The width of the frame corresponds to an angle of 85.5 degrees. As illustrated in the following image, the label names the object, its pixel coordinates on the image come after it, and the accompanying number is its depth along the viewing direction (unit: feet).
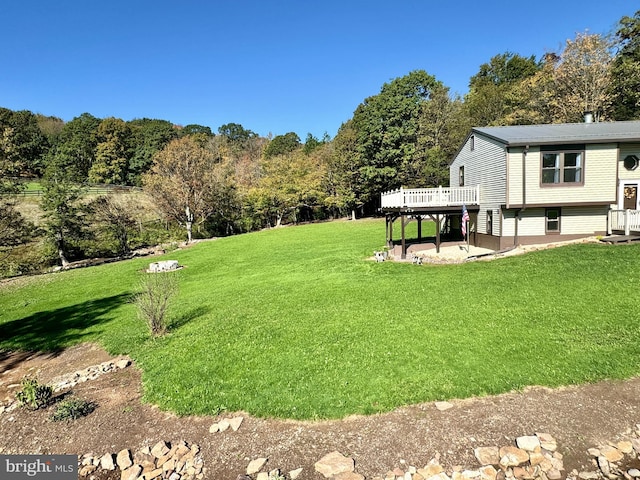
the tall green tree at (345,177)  140.05
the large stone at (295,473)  13.00
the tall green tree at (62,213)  77.56
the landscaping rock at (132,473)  13.62
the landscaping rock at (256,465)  13.35
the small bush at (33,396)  19.01
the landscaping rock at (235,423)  16.07
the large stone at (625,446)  13.29
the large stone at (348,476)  12.72
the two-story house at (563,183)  51.75
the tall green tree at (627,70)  91.76
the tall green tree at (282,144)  211.00
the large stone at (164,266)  63.10
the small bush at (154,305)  28.89
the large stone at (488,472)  12.51
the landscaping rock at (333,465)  13.04
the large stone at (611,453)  12.99
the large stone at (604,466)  12.41
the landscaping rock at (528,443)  13.55
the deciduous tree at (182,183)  106.11
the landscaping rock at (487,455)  13.14
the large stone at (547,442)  13.61
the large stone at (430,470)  12.76
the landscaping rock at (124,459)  14.30
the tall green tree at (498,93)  122.83
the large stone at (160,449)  14.71
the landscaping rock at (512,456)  13.03
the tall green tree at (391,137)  127.13
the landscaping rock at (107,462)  14.29
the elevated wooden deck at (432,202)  56.54
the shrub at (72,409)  17.87
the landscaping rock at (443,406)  16.21
